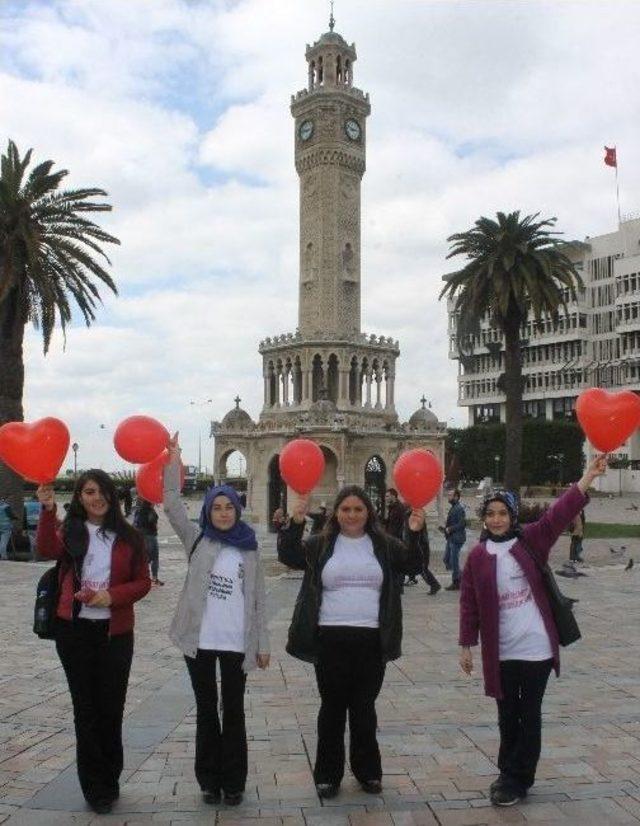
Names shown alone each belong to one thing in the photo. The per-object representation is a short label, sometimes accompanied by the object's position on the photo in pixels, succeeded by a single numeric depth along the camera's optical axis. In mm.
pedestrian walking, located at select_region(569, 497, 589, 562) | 22375
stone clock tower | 50719
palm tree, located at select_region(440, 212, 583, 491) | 32375
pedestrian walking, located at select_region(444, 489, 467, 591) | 17891
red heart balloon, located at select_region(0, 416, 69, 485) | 6578
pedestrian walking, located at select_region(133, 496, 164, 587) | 16969
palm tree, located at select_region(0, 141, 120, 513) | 25250
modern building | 78375
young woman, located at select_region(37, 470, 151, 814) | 5613
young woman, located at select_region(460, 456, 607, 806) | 5598
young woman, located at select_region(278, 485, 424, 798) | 5703
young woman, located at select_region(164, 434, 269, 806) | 5680
